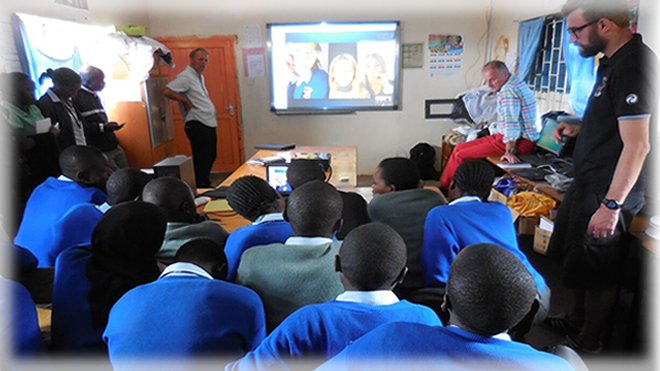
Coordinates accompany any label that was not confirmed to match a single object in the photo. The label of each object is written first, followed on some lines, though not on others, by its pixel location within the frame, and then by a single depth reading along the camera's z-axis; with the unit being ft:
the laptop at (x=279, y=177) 7.75
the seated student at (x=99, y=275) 3.92
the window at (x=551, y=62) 11.27
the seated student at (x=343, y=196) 6.14
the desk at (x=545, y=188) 8.15
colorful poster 15.76
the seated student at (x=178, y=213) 5.02
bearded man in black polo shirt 4.98
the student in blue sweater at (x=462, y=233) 4.83
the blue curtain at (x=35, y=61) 9.70
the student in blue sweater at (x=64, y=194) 5.58
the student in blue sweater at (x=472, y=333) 2.23
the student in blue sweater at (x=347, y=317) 2.86
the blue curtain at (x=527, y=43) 12.04
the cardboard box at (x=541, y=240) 8.30
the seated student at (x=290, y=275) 3.73
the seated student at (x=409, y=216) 5.52
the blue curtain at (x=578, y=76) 9.48
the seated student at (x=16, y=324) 3.38
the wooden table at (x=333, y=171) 6.70
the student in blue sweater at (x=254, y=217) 4.66
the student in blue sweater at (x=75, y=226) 5.22
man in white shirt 13.88
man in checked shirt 10.64
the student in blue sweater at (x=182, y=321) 3.13
